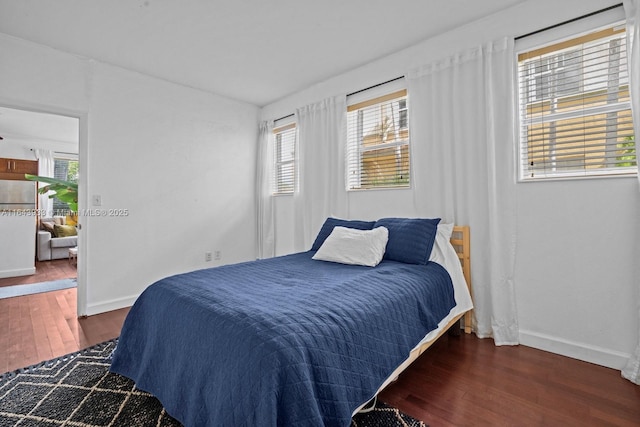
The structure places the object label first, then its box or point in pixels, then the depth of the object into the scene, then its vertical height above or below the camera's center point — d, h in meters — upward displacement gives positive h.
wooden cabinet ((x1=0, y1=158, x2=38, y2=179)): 5.80 +1.02
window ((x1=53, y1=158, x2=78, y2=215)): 6.86 +1.07
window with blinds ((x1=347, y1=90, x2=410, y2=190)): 3.16 +0.81
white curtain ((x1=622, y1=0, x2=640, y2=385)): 1.85 +0.88
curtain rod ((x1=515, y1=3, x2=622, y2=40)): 2.00 +1.36
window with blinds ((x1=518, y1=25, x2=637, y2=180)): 2.02 +0.75
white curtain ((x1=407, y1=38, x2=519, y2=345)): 2.38 +0.46
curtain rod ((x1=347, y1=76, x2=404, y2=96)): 3.11 +1.40
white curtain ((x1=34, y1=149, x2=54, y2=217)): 6.34 +1.03
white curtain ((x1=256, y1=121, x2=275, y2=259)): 4.50 +0.38
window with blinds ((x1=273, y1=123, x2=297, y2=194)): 4.38 +0.87
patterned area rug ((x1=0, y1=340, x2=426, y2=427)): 1.53 -0.99
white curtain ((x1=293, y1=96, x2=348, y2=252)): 3.57 +0.60
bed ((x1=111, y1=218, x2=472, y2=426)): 1.10 -0.54
